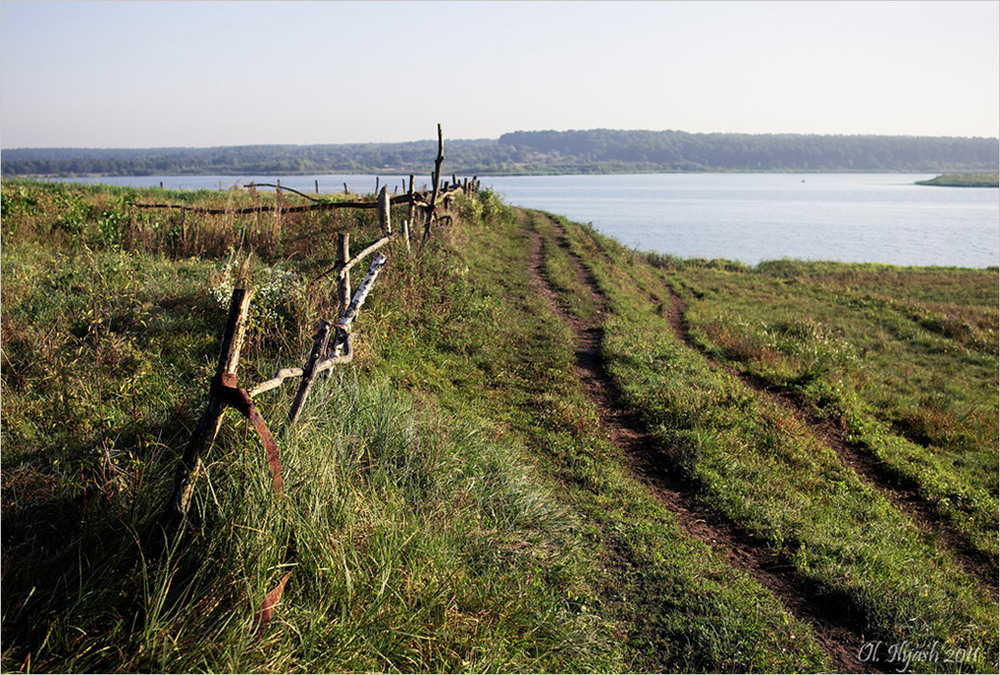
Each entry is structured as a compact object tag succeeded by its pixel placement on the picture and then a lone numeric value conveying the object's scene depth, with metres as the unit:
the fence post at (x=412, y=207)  12.16
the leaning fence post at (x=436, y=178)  13.52
